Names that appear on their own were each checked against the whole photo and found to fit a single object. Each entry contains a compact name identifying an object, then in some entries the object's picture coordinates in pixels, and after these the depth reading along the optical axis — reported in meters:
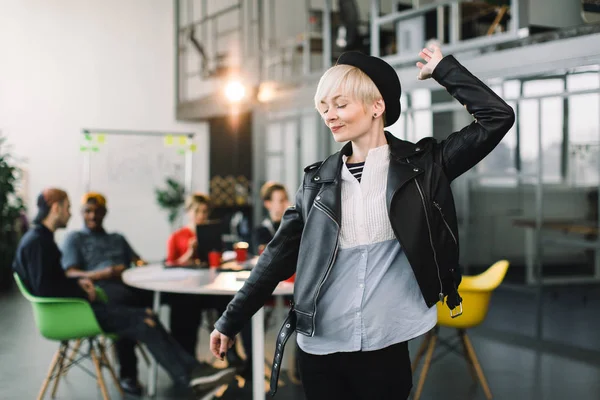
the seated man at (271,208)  5.22
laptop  4.68
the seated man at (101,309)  3.84
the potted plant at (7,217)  8.80
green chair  3.85
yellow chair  4.11
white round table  3.49
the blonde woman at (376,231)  1.63
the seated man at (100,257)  4.83
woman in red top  5.48
